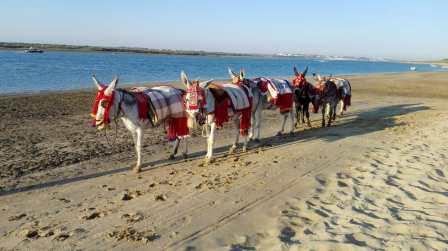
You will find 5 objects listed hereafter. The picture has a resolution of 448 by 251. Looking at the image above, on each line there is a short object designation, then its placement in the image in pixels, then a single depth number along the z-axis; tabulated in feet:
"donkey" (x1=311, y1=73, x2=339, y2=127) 52.03
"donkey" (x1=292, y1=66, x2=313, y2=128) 50.08
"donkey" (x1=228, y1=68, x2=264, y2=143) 41.06
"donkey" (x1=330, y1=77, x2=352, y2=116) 59.82
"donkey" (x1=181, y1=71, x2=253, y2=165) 33.04
